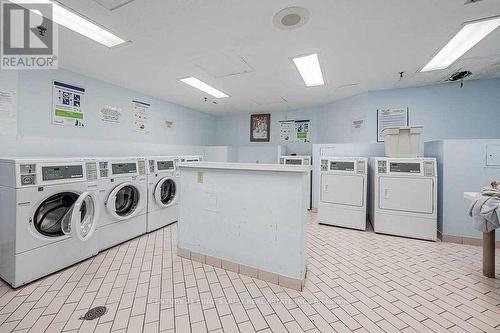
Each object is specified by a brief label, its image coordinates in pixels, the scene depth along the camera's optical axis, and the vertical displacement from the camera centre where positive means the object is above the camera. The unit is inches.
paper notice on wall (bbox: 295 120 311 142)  213.5 +38.2
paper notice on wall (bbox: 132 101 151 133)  158.0 +39.9
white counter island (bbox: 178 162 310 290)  70.7 -20.5
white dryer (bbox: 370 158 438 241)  112.9 -17.8
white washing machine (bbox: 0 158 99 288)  70.0 -20.1
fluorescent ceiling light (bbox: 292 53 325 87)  106.1 +57.2
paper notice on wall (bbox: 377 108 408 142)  148.3 +35.7
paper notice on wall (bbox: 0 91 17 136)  94.1 +23.2
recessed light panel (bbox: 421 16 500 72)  79.0 +56.5
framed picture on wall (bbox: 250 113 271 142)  232.8 +44.9
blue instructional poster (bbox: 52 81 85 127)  112.5 +35.2
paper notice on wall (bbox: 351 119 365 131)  160.4 +34.3
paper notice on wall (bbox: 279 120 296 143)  220.2 +38.7
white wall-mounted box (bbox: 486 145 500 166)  103.2 +6.1
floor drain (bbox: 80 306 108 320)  57.6 -43.4
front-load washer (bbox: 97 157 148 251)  98.3 -18.5
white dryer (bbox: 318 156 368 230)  128.4 -16.8
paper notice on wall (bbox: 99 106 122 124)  136.6 +35.1
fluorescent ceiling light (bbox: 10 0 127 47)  69.2 +54.6
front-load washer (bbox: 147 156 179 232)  123.2 -17.4
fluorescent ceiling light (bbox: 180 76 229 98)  137.3 +58.8
